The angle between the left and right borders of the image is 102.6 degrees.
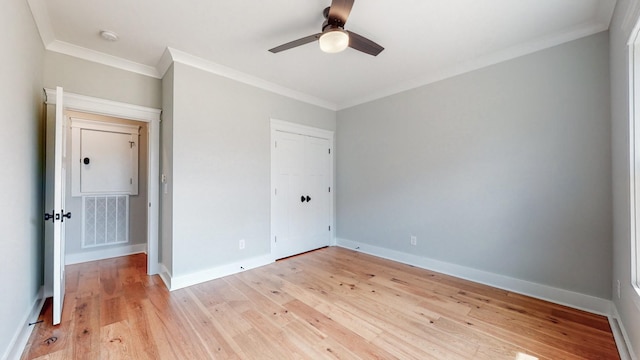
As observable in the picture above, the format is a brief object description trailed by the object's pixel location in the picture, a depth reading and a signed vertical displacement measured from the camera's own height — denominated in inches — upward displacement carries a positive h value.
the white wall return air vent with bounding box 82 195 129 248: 145.9 -23.9
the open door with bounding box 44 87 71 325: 79.9 -11.5
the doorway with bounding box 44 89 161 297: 104.1 +23.9
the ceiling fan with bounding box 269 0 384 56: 69.3 +45.3
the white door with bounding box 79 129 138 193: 145.9 +11.0
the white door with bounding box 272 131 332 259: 149.5 -8.5
